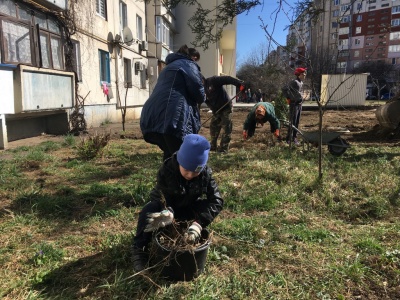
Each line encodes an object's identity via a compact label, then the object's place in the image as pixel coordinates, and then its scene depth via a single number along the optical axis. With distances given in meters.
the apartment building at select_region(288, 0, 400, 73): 65.12
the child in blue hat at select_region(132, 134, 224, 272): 2.27
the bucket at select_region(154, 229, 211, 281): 2.17
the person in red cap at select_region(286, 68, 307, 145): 7.49
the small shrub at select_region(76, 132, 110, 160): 6.03
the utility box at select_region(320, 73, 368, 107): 24.06
